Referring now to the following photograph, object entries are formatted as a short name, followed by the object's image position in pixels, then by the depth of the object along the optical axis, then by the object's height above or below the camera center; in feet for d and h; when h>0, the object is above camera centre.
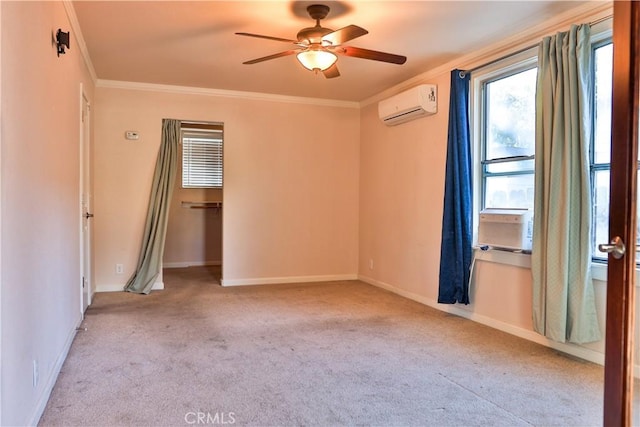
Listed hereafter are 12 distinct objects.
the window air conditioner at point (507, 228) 11.43 -0.68
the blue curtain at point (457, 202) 13.12 +0.02
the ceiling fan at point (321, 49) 9.94 +3.64
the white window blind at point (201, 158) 23.97 +2.36
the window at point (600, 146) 9.75 +1.30
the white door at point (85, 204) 12.74 -0.11
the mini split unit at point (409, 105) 14.55 +3.41
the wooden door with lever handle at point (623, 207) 5.29 -0.04
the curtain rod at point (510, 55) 9.46 +4.03
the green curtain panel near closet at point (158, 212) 16.93 -0.44
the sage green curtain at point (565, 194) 9.55 +0.22
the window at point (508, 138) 11.83 +1.84
